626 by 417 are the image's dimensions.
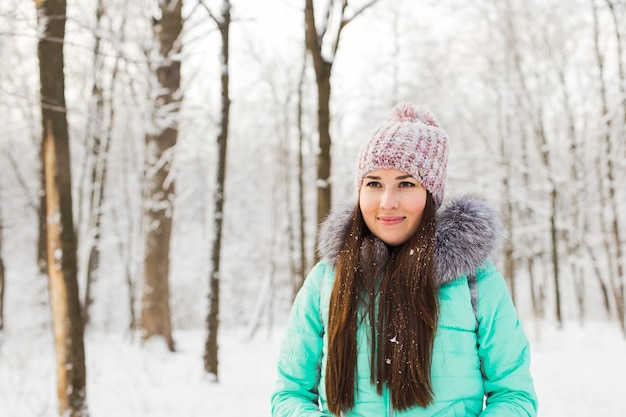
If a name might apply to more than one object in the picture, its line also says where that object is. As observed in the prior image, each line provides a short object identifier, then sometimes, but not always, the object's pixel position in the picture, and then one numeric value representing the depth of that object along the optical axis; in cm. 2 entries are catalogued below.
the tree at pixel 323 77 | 768
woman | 171
